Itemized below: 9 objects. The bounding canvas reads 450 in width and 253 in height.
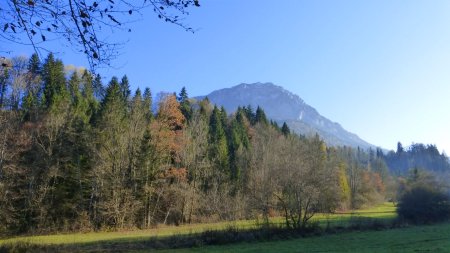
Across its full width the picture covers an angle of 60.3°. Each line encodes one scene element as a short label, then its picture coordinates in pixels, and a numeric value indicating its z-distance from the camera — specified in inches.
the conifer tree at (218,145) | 2568.9
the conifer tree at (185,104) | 2878.4
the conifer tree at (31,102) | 1785.2
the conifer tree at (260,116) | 3686.0
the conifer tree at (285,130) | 3566.7
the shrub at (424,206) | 1989.4
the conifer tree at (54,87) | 2032.5
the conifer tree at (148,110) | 2040.8
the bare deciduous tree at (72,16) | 177.3
